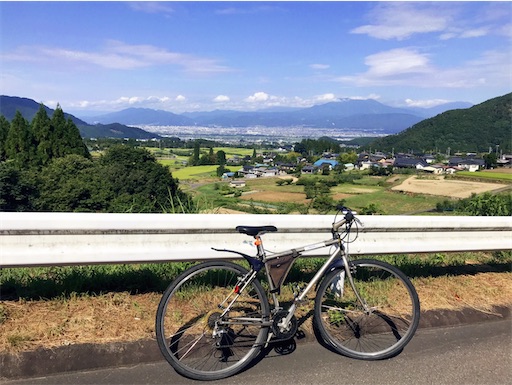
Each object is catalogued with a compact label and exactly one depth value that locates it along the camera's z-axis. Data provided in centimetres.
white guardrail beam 279
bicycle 265
